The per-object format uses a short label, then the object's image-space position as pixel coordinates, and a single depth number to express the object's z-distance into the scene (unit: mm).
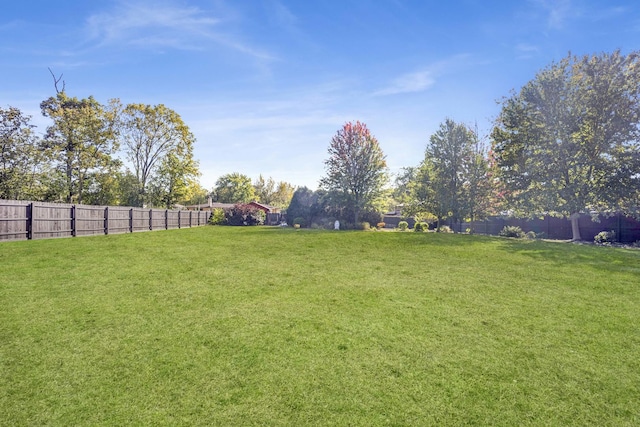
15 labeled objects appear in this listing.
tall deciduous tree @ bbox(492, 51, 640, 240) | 15992
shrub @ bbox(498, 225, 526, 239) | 18875
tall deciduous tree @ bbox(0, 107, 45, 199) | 24953
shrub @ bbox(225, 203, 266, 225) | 32406
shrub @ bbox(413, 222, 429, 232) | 23416
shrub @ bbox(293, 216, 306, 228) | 29656
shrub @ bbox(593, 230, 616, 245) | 18078
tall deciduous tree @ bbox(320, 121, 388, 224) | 27750
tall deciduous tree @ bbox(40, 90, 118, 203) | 28375
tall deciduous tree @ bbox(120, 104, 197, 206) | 35938
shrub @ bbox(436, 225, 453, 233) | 23859
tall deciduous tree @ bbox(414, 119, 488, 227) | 21266
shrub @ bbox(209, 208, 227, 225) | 32781
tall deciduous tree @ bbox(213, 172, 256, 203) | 71938
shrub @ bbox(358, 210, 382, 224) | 28350
